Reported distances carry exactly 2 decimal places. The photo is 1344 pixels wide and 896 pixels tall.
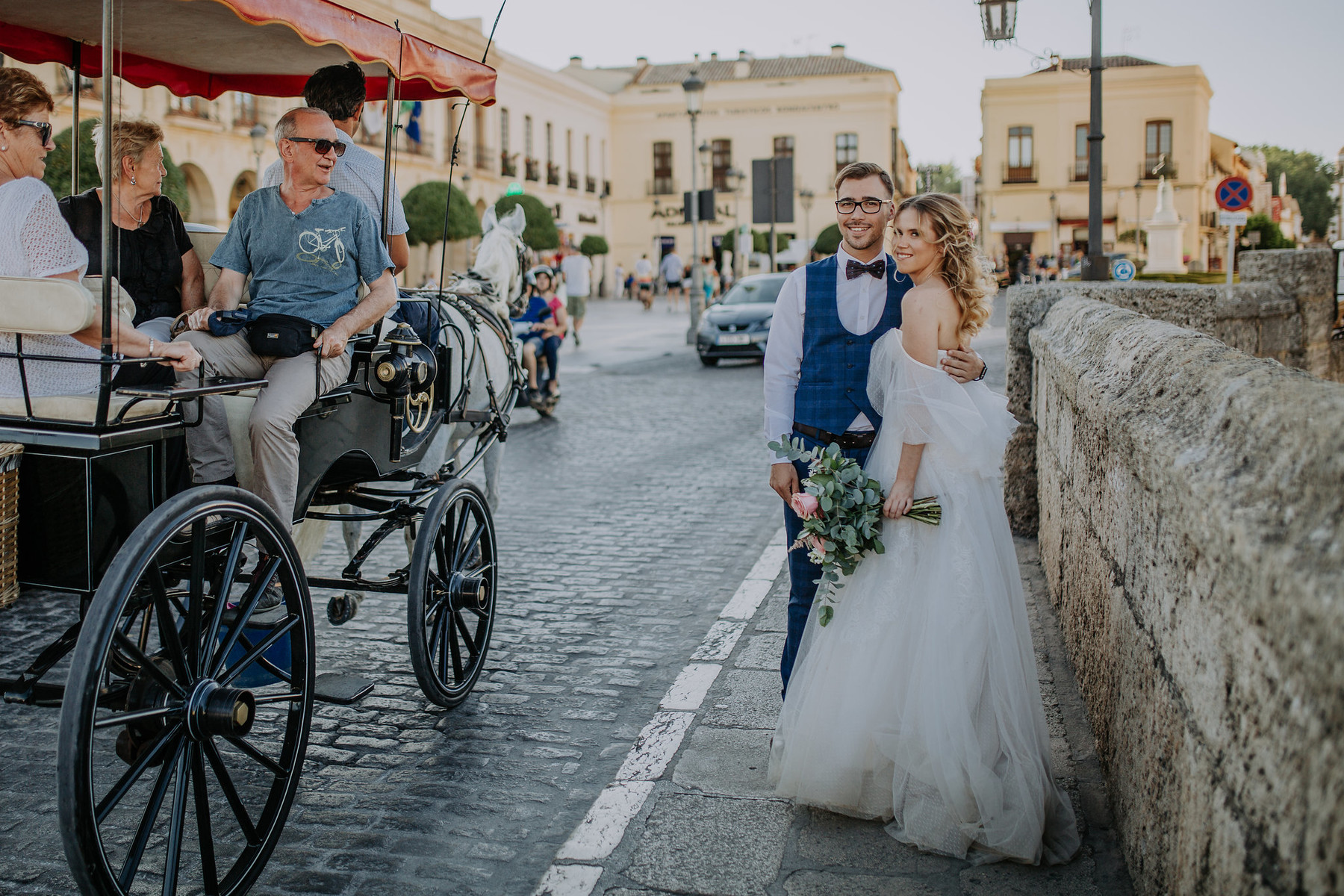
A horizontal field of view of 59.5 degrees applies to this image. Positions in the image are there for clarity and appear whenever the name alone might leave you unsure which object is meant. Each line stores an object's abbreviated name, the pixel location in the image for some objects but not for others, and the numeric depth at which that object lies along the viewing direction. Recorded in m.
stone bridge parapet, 1.75
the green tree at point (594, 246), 51.75
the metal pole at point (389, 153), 4.24
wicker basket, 2.93
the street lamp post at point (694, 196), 24.89
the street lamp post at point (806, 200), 51.38
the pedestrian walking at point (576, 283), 23.94
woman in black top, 3.94
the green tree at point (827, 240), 44.17
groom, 3.69
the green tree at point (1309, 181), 104.43
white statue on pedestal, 28.16
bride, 3.17
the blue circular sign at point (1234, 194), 17.62
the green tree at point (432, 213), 29.94
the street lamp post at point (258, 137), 26.28
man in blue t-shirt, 3.93
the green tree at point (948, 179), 133.95
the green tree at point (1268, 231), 35.22
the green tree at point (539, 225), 34.91
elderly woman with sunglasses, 3.19
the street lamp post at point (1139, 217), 46.98
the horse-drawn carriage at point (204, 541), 2.81
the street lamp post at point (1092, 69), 11.05
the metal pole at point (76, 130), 4.29
